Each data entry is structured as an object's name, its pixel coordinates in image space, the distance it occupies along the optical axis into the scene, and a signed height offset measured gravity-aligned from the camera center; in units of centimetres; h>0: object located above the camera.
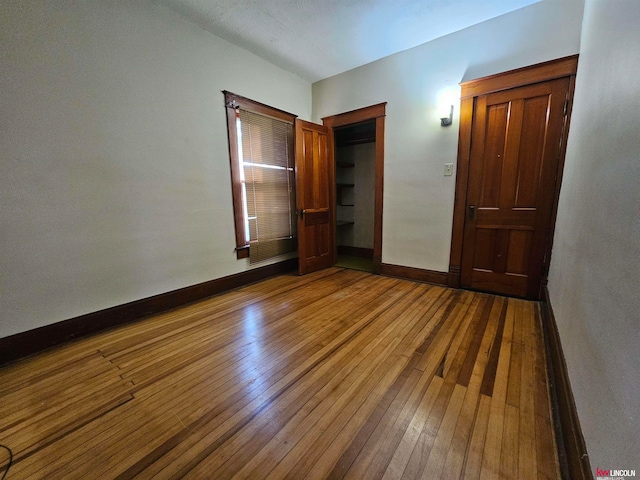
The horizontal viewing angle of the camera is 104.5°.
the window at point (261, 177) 299 +30
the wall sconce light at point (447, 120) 279 +88
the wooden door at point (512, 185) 239 +13
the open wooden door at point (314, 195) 345 +6
